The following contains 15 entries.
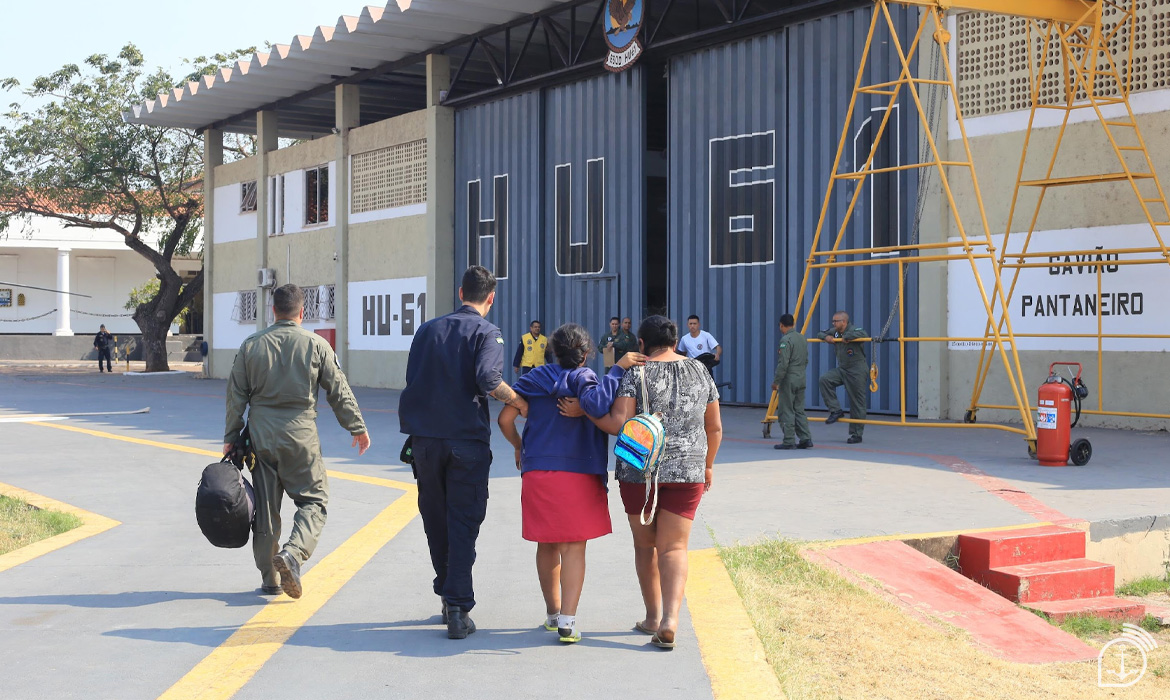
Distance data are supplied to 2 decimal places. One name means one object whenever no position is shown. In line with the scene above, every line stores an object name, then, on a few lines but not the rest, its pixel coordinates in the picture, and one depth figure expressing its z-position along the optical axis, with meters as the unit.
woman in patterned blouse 5.63
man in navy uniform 5.79
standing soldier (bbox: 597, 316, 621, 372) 20.56
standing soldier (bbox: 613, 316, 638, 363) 20.27
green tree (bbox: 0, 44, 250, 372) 37.84
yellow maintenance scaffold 13.30
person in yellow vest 20.97
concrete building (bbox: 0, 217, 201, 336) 53.28
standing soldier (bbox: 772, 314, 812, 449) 14.05
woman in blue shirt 5.62
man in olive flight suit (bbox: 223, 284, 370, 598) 6.48
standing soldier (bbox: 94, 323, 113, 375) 42.52
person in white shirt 18.17
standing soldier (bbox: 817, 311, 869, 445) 14.65
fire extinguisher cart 12.16
